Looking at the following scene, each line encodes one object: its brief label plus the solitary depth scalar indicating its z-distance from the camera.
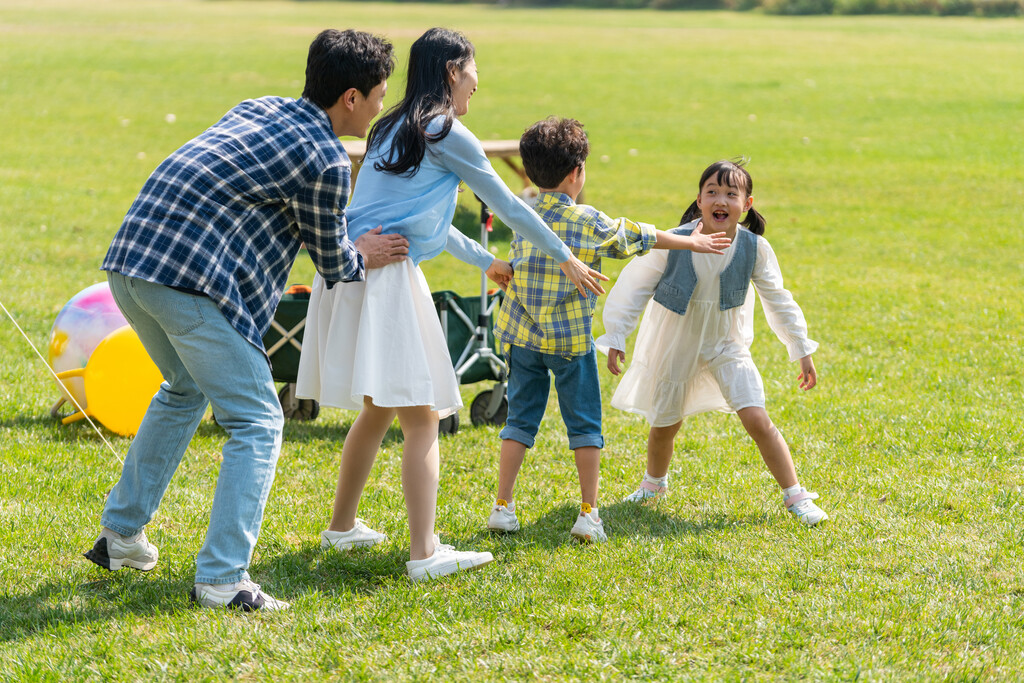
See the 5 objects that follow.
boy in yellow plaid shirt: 8.37
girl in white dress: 9.34
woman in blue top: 7.61
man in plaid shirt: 6.81
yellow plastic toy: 11.00
